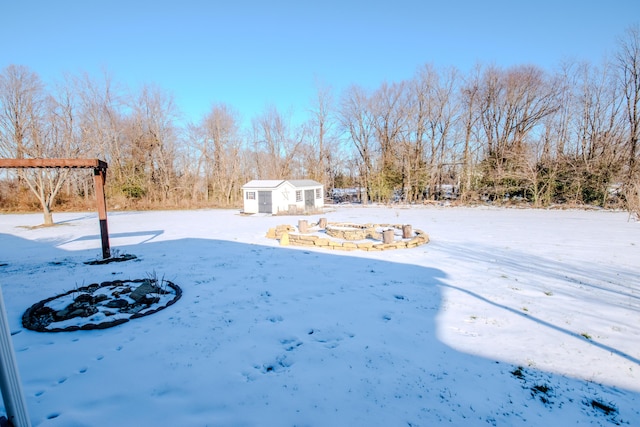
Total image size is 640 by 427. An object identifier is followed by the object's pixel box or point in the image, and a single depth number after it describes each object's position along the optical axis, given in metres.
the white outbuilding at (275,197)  19.52
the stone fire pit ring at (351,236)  8.24
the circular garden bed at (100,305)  3.86
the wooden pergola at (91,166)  7.00
